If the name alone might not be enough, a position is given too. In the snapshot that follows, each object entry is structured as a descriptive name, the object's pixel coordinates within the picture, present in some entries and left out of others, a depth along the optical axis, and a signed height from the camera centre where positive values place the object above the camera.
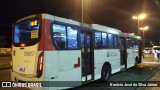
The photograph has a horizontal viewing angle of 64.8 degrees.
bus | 4.14 -0.14
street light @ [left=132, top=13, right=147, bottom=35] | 18.62 +4.40
